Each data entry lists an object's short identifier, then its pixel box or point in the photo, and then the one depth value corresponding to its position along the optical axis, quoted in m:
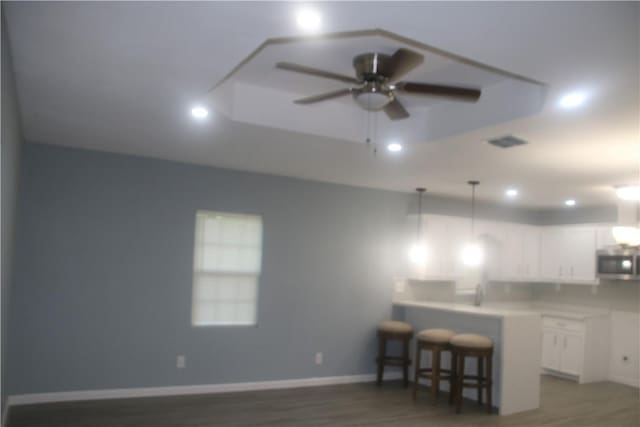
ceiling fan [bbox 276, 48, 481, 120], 2.73
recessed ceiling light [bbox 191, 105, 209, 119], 3.59
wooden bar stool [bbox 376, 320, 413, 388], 6.25
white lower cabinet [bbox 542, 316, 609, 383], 6.92
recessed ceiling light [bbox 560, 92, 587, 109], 2.96
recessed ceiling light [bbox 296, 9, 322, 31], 2.13
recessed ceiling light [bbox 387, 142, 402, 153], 4.33
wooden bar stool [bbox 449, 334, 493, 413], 5.24
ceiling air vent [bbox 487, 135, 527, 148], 3.89
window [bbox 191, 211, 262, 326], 5.66
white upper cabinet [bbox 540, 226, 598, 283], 7.35
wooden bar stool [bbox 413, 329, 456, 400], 5.52
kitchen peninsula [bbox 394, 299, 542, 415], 5.30
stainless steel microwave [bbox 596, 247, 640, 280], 6.71
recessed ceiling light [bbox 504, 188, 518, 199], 6.39
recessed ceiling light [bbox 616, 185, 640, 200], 5.71
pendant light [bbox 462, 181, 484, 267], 6.25
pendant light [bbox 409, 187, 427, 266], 6.74
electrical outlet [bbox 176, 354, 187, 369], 5.43
